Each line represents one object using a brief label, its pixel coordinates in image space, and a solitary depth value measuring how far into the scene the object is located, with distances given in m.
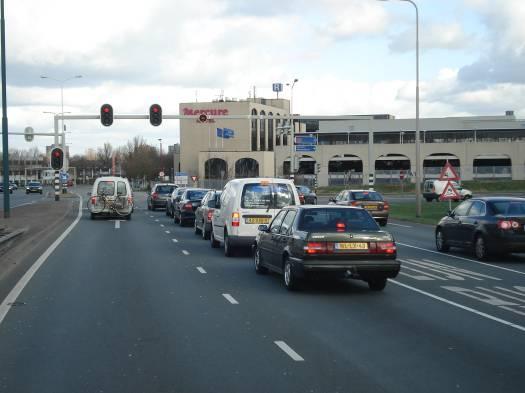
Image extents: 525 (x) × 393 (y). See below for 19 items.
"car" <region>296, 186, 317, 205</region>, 45.31
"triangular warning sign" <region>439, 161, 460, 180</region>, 28.66
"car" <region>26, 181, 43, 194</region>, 94.31
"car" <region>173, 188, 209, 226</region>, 31.55
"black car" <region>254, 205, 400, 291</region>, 12.57
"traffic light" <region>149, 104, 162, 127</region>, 36.66
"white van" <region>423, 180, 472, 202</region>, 57.80
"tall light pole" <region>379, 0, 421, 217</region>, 34.72
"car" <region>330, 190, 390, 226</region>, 31.98
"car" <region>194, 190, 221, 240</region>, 23.73
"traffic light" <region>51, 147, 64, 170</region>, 43.00
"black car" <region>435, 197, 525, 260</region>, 17.78
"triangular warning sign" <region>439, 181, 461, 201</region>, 28.17
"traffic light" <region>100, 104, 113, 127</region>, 37.08
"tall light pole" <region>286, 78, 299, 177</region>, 49.47
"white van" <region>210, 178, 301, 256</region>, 19.00
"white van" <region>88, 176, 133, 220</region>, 36.25
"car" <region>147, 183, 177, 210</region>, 46.59
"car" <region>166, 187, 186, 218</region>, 36.38
